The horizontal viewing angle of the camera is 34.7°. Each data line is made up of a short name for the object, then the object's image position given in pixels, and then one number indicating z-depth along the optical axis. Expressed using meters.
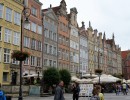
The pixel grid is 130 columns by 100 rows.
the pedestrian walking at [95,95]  6.30
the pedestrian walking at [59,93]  8.36
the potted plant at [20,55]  15.74
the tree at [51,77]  25.43
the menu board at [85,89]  18.27
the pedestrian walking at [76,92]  14.58
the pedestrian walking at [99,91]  6.44
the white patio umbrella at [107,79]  30.60
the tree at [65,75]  29.32
